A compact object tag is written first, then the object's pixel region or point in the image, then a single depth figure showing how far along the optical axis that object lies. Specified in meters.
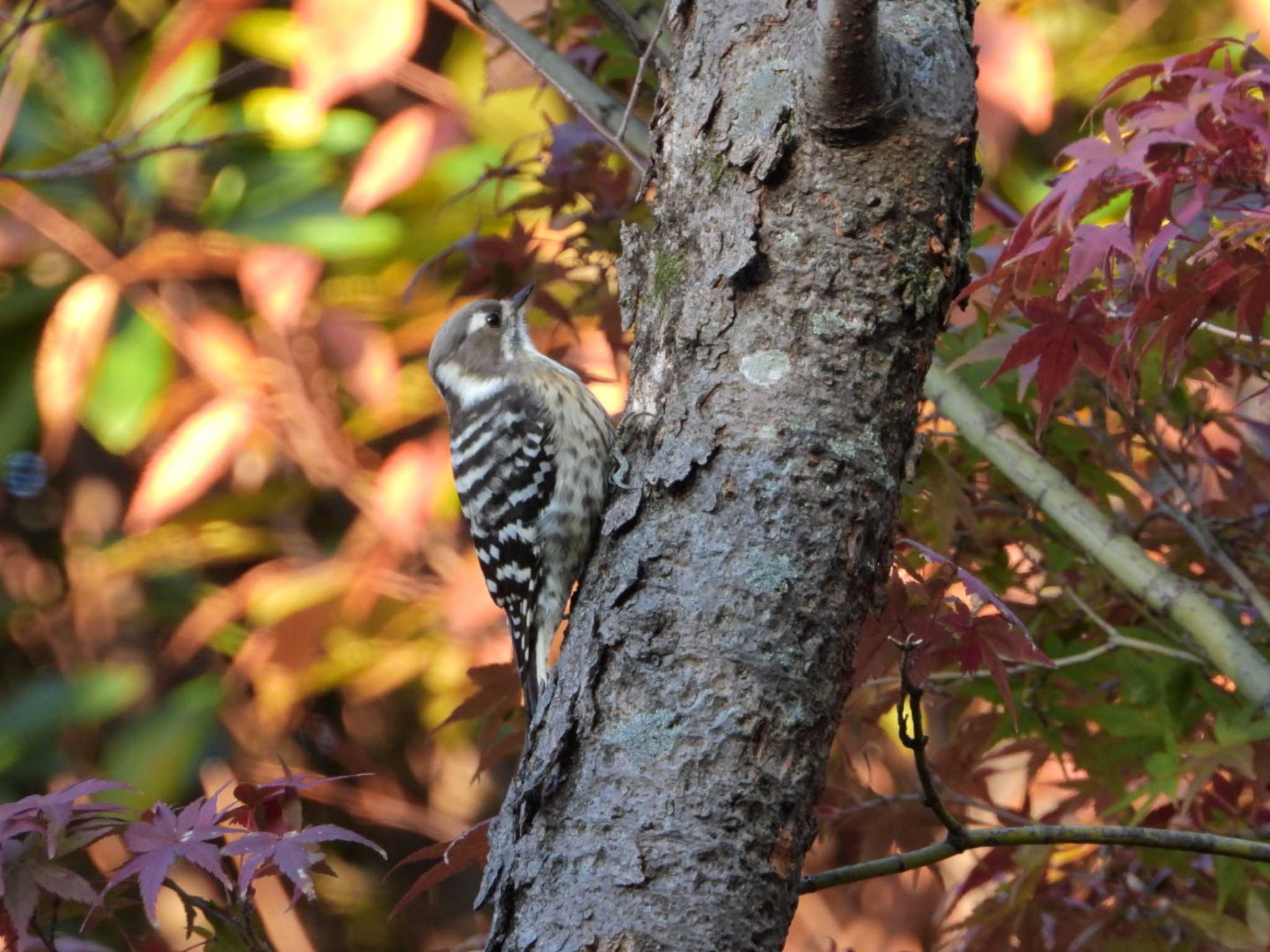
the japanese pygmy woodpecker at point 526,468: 6.41
